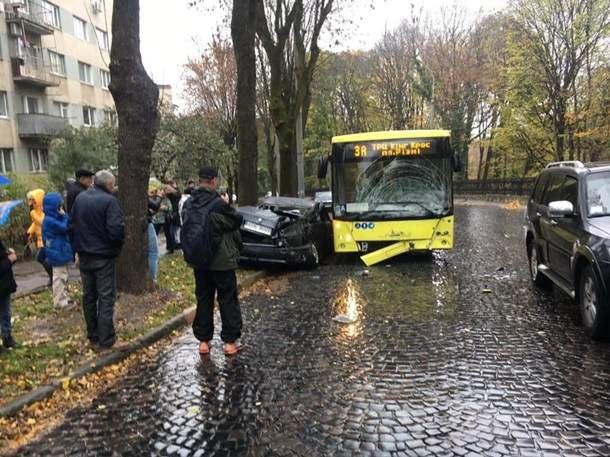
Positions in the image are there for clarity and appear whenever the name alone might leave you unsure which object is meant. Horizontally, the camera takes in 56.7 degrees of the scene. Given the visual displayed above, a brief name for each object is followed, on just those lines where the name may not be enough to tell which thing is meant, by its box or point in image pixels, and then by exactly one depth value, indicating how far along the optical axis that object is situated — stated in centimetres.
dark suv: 576
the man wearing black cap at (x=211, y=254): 568
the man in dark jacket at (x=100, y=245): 593
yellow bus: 1177
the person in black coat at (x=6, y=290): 576
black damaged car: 1105
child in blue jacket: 721
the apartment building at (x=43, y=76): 3272
